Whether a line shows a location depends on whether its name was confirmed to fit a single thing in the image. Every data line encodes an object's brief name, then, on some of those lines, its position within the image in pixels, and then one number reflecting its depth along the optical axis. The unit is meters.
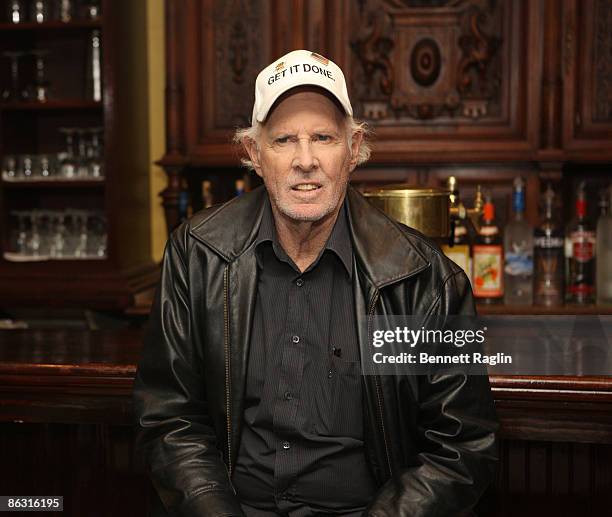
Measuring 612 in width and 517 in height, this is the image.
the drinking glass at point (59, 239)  3.38
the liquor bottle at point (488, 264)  3.01
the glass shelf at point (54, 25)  3.26
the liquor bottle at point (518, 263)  3.06
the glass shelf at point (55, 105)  3.30
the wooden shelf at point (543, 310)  2.96
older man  1.48
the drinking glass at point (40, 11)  3.37
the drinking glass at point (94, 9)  3.31
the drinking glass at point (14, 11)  3.39
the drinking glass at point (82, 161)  3.36
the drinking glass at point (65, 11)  3.32
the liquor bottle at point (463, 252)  2.89
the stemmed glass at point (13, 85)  3.43
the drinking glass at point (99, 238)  3.38
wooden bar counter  1.58
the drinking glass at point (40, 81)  3.41
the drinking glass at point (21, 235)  3.42
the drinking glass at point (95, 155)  3.36
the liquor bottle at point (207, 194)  3.33
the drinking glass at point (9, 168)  3.41
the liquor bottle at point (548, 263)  3.05
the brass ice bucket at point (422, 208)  1.98
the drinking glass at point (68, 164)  3.37
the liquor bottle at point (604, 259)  3.05
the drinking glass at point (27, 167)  3.41
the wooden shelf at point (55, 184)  3.32
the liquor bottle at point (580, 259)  3.02
